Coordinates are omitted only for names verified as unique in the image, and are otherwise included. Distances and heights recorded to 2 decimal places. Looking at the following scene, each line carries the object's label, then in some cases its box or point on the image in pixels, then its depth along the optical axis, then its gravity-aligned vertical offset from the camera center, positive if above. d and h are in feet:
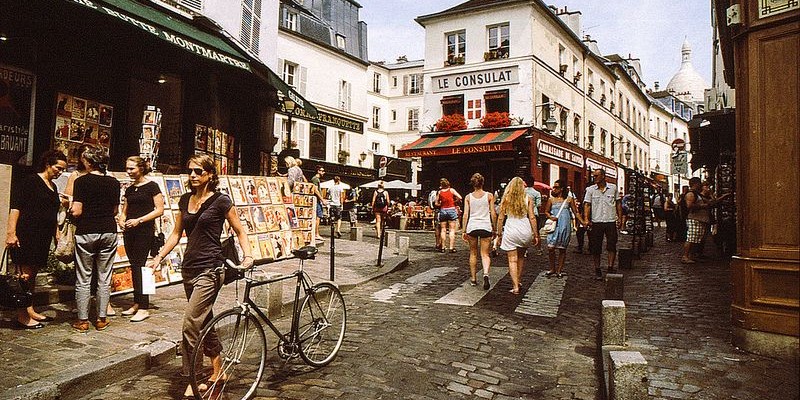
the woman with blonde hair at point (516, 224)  25.57 +0.01
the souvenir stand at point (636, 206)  40.14 +1.55
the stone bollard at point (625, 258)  34.76 -2.10
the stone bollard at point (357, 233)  50.98 -1.08
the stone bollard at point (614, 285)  19.92 -2.22
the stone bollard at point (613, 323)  15.47 -2.85
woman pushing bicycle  12.59 -0.72
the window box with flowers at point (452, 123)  84.33 +15.92
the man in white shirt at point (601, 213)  29.63 +0.70
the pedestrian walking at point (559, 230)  30.17 -0.29
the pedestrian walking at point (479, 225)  26.66 -0.06
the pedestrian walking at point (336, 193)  49.39 +2.63
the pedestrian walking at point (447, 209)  41.32 +1.10
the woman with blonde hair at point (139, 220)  18.47 -0.05
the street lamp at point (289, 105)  40.81 +8.92
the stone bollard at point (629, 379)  10.87 -3.13
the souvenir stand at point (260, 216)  24.58 +0.28
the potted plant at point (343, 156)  104.37 +12.86
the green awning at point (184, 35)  24.09 +9.60
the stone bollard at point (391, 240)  47.15 -1.63
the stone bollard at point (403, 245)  36.99 -1.57
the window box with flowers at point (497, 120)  80.28 +15.71
